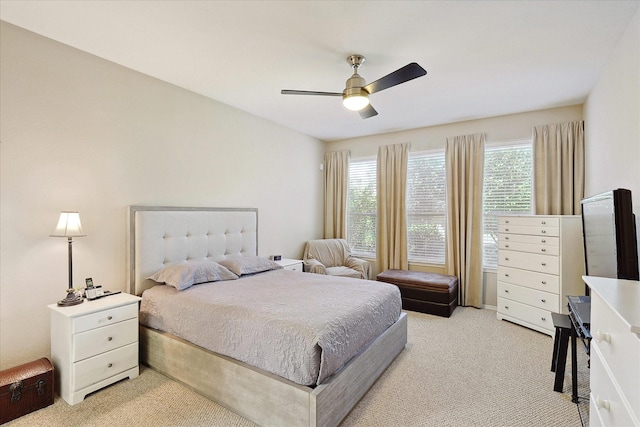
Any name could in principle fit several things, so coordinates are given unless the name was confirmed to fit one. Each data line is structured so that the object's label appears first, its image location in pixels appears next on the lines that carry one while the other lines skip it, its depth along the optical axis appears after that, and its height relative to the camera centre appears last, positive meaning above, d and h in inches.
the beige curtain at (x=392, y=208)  197.2 +4.6
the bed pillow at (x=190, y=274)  107.8 -23.0
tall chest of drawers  128.5 -24.2
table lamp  90.2 -5.1
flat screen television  66.7 -5.2
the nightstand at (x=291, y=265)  161.9 -27.9
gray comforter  72.1 -30.2
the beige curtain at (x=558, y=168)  147.7 +24.1
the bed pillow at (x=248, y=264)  131.4 -23.2
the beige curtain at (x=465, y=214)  172.7 +0.4
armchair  183.0 -29.8
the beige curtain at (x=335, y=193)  222.1 +16.4
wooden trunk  77.3 -47.4
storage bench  159.0 -42.7
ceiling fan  91.6 +42.7
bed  71.8 -42.4
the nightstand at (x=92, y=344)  85.4 -39.9
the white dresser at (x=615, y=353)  36.5 -20.3
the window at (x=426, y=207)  189.3 +5.1
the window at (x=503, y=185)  164.4 +17.1
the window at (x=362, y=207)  215.5 +5.7
